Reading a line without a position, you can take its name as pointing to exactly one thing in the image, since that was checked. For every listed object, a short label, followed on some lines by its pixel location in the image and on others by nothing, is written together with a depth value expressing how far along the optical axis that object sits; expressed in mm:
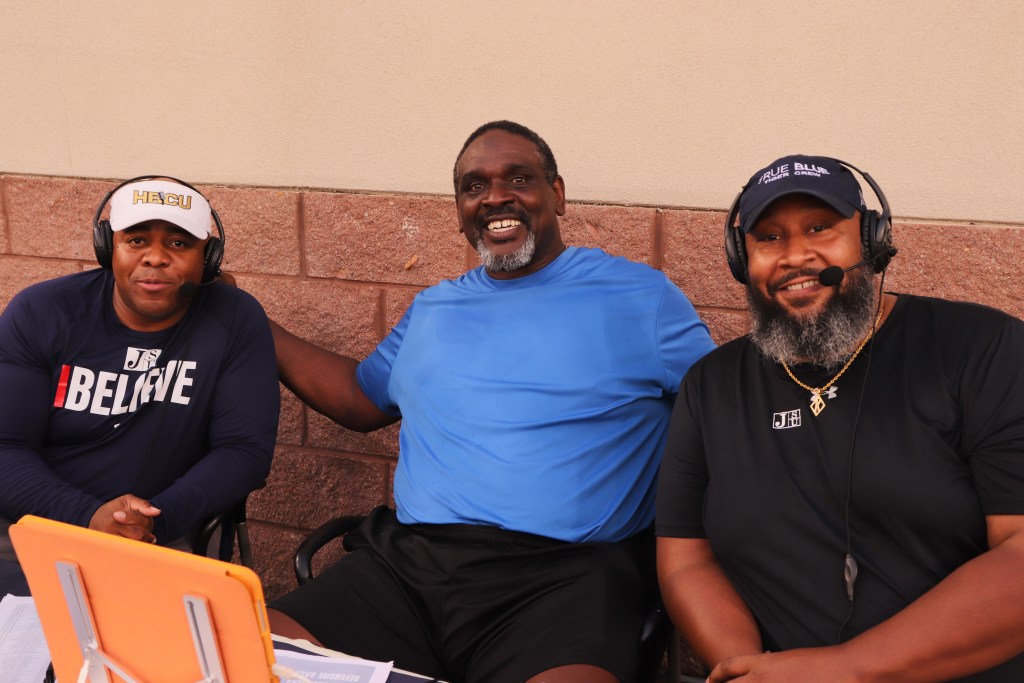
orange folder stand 1424
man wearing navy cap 1821
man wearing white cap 2730
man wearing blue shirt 2385
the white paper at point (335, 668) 1824
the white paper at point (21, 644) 1924
